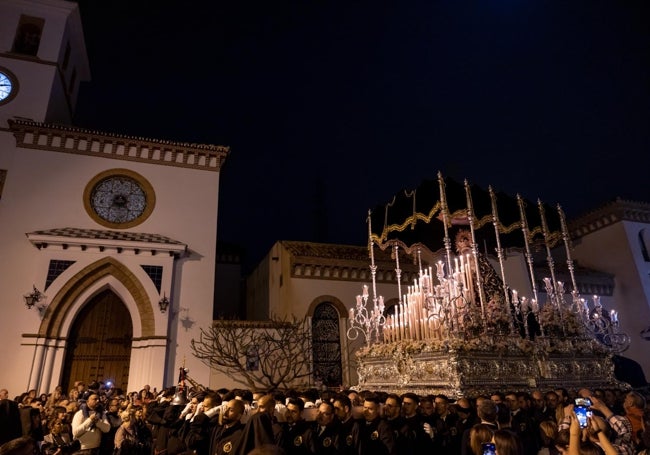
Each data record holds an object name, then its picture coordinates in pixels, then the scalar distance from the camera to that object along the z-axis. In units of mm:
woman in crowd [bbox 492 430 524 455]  3012
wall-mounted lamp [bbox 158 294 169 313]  13297
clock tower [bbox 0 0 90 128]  15539
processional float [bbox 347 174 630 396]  8422
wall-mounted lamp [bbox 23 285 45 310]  12266
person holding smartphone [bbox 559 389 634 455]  3943
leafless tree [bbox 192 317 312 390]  13562
